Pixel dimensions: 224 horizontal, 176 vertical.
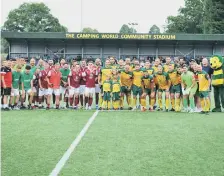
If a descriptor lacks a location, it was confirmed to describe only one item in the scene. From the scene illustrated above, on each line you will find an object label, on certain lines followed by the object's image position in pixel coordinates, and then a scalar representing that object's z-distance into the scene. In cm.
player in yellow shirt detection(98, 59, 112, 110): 1343
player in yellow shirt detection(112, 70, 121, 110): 1320
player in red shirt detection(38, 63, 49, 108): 1359
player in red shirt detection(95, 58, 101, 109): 1367
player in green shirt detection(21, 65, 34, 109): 1341
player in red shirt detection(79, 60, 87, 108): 1362
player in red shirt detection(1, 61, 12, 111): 1295
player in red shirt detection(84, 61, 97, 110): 1348
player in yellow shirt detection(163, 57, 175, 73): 1343
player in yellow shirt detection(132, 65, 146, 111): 1320
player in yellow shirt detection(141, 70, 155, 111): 1315
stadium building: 3956
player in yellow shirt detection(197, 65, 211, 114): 1245
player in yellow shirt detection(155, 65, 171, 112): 1315
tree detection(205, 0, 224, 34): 5734
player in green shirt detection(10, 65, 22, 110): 1334
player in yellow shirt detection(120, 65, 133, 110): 1330
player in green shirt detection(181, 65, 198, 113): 1280
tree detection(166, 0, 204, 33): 7525
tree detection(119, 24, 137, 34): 14694
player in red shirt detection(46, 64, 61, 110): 1340
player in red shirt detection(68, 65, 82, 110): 1359
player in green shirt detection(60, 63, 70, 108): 1381
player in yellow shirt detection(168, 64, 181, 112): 1305
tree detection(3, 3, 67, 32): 8562
